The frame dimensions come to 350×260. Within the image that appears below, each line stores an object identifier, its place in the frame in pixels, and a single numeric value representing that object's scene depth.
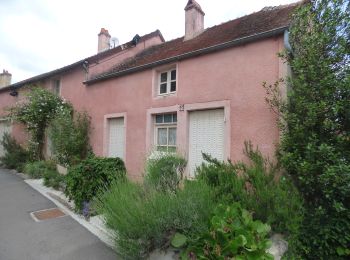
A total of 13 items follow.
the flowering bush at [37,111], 11.74
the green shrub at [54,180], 9.17
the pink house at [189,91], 6.18
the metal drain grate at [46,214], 6.57
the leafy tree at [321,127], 4.43
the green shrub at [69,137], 10.51
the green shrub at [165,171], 5.14
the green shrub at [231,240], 3.63
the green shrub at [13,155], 13.29
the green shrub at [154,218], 4.01
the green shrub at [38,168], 10.96
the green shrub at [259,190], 4.39
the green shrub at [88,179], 6.65
